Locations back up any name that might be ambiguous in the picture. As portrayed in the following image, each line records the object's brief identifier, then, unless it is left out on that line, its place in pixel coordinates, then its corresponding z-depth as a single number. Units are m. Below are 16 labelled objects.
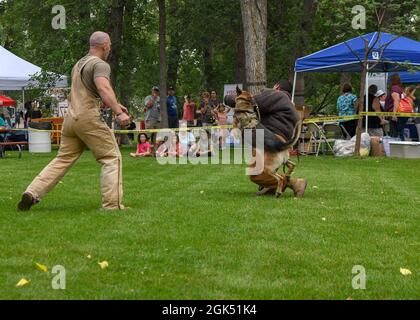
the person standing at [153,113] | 26.48
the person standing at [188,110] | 29.17
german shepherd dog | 11.08
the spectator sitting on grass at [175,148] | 21.17
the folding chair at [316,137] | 21.97
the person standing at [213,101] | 28.23
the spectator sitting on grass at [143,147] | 21.95
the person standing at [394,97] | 21.62
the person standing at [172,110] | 27.00
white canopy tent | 27.19
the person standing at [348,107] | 22.28
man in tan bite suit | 9.29
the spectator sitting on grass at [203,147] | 21.26
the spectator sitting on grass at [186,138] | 21.41
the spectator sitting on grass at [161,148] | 21.22
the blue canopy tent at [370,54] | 21.27
